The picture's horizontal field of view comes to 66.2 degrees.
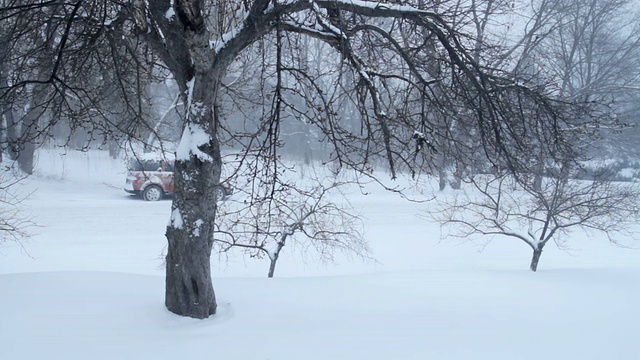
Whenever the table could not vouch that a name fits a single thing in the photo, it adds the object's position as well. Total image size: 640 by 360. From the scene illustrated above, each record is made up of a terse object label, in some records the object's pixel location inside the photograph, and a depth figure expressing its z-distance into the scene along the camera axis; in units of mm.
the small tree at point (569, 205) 10359
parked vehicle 18531
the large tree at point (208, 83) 4656
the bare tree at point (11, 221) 10551
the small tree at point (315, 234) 10141
